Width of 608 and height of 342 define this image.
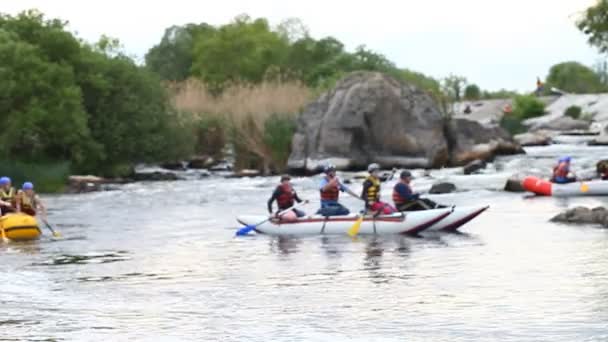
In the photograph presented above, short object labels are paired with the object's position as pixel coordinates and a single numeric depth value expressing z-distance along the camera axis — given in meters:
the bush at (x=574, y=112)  85.50
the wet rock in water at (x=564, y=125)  75.88
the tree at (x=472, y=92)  111.94
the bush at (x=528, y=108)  91.69
